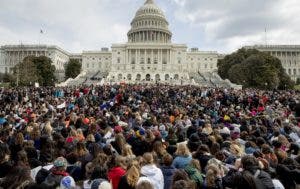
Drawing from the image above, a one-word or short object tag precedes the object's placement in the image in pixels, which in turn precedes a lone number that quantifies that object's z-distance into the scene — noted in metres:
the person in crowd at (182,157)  4.58
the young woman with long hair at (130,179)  3.73
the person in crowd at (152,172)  4.06
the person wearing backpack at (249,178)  3.55
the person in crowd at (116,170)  3.91
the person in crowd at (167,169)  4.25
